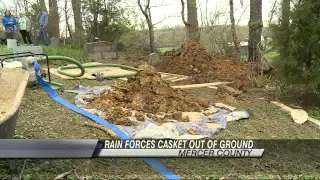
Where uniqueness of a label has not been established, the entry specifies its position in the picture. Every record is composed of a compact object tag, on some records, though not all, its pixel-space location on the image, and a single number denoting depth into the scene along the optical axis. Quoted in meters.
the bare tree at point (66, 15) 16.06
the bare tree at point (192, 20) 11.57
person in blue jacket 14.07
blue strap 3.33
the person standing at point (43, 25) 13.70
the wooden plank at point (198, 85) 7.04
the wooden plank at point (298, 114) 5.26
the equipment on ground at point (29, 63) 5.86
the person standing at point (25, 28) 13.65
